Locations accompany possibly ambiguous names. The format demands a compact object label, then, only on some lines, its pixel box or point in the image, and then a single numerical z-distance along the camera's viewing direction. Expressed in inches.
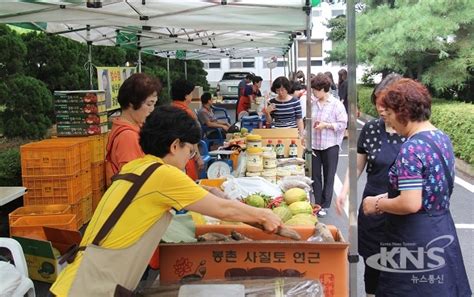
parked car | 1022.4
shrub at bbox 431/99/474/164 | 354.3
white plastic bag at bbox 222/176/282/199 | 141.2
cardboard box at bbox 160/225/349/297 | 92.0
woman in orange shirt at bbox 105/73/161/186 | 120.6
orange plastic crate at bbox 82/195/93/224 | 240.7
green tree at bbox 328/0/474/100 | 452.8
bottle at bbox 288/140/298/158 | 218.7
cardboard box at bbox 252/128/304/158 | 227.3
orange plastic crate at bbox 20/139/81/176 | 220.5
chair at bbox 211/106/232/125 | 495.9
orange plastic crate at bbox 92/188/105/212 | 258.1
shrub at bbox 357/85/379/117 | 683.4
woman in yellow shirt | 76.4
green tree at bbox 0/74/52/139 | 328.5
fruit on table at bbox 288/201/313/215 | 124.1
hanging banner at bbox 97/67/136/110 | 325.7
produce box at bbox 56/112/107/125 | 256.2
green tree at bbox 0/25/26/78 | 307.1
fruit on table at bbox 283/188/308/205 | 133.7
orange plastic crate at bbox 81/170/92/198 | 239.9
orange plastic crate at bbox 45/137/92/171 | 237.3
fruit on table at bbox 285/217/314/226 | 109.3
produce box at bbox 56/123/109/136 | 256.4
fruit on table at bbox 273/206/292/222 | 121.0
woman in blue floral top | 97.9
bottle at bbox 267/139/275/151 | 217.0
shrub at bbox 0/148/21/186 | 239.9
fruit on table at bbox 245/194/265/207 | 132.6
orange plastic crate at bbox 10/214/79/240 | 186.7
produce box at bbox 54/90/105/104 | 257.0
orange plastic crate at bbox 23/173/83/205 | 223.0
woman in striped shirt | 291.6
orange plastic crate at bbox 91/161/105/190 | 258.2
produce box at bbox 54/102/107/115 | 257.3
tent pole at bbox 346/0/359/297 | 106.2
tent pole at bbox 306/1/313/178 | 245.3
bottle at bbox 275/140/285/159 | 219.5
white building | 1417.3
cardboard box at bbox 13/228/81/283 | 169.6
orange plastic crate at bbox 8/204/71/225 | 195.3
